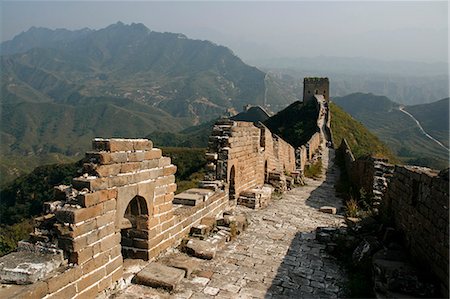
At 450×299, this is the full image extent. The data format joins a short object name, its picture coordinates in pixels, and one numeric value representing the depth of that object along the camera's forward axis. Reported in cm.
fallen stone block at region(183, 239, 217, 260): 737
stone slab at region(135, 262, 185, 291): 594
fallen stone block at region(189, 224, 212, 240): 841
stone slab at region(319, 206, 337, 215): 1240
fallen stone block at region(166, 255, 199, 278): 653
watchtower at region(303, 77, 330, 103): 5869
